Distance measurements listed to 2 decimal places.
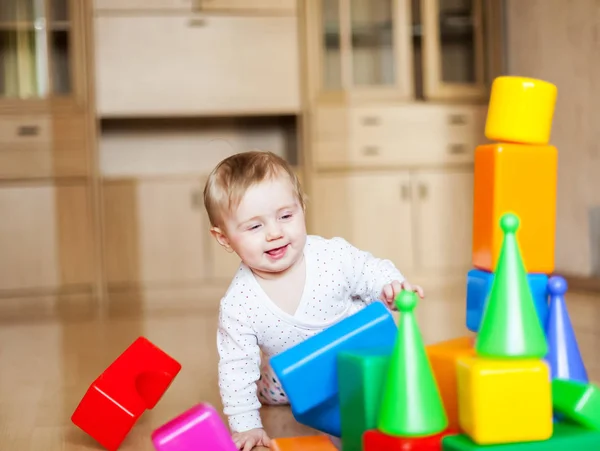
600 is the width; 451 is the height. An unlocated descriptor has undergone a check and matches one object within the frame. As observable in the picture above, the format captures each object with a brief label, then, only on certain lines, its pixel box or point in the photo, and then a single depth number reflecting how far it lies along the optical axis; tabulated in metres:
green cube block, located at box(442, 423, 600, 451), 1.20
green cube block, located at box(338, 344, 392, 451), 1.30
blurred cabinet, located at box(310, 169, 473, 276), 3.90
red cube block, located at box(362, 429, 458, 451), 1.23
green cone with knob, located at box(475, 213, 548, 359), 1.23
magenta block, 1.35
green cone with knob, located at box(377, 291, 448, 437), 1.23
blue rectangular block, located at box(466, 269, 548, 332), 1.43
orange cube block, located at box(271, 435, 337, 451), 1.38
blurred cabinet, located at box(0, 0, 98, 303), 3.67
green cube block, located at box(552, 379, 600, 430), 1.26
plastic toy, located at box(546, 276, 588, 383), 1.39
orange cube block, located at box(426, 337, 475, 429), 1.32
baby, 1.55
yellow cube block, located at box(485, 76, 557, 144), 1.46
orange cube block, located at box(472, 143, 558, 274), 1.44
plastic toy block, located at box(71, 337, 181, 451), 1.56
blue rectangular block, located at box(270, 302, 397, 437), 1.39
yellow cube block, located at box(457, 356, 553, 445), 1.21
